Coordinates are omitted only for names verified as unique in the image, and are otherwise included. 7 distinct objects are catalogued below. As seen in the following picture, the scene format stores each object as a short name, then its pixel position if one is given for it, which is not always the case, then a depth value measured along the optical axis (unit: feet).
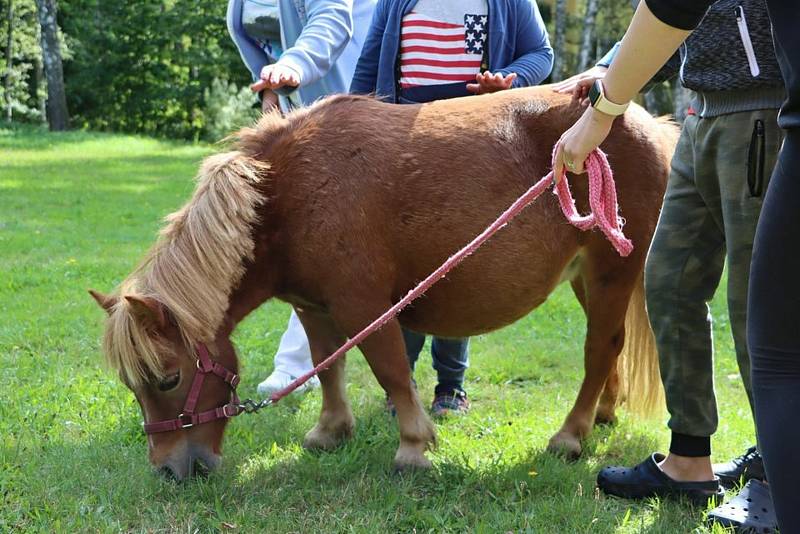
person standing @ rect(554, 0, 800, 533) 6.02
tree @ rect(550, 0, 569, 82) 63.26
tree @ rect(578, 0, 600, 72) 61.46
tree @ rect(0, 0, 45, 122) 93.20
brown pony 10.45
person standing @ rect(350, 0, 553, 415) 13.33
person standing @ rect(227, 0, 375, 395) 12.71
